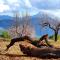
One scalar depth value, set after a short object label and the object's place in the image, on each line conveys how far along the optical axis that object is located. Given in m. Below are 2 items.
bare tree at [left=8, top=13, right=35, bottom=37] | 48.63
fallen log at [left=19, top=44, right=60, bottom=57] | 10.73
